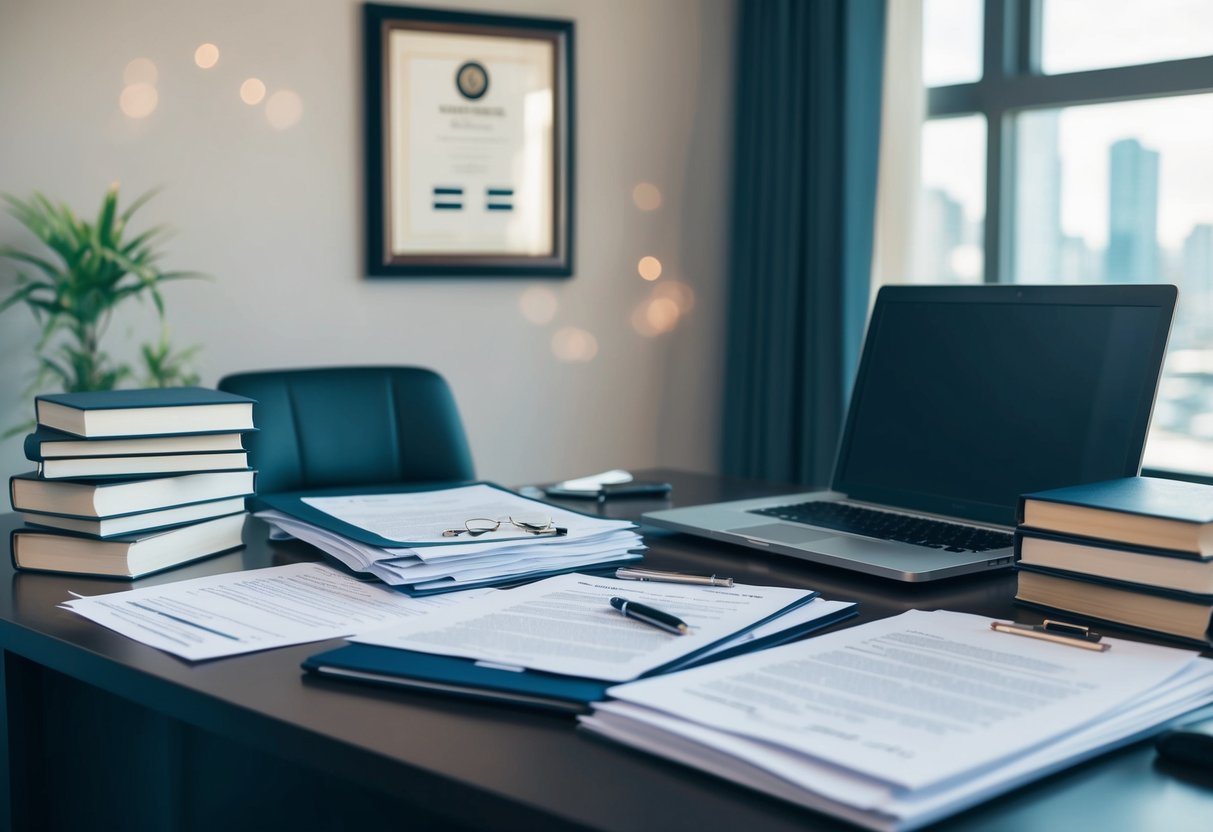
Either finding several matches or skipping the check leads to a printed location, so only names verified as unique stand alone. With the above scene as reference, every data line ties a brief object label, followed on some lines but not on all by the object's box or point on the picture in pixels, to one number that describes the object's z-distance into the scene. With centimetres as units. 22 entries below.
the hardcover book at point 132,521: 112
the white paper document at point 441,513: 116
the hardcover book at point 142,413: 113
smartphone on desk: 161
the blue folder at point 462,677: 76
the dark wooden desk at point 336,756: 63
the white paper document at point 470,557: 107
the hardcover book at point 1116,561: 90
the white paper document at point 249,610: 92
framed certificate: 288
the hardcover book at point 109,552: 112
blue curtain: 300
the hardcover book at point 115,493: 112
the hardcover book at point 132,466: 113
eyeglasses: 116
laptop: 123
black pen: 88
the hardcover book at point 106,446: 113
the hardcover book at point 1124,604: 91
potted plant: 229
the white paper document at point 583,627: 82
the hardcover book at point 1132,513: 89
